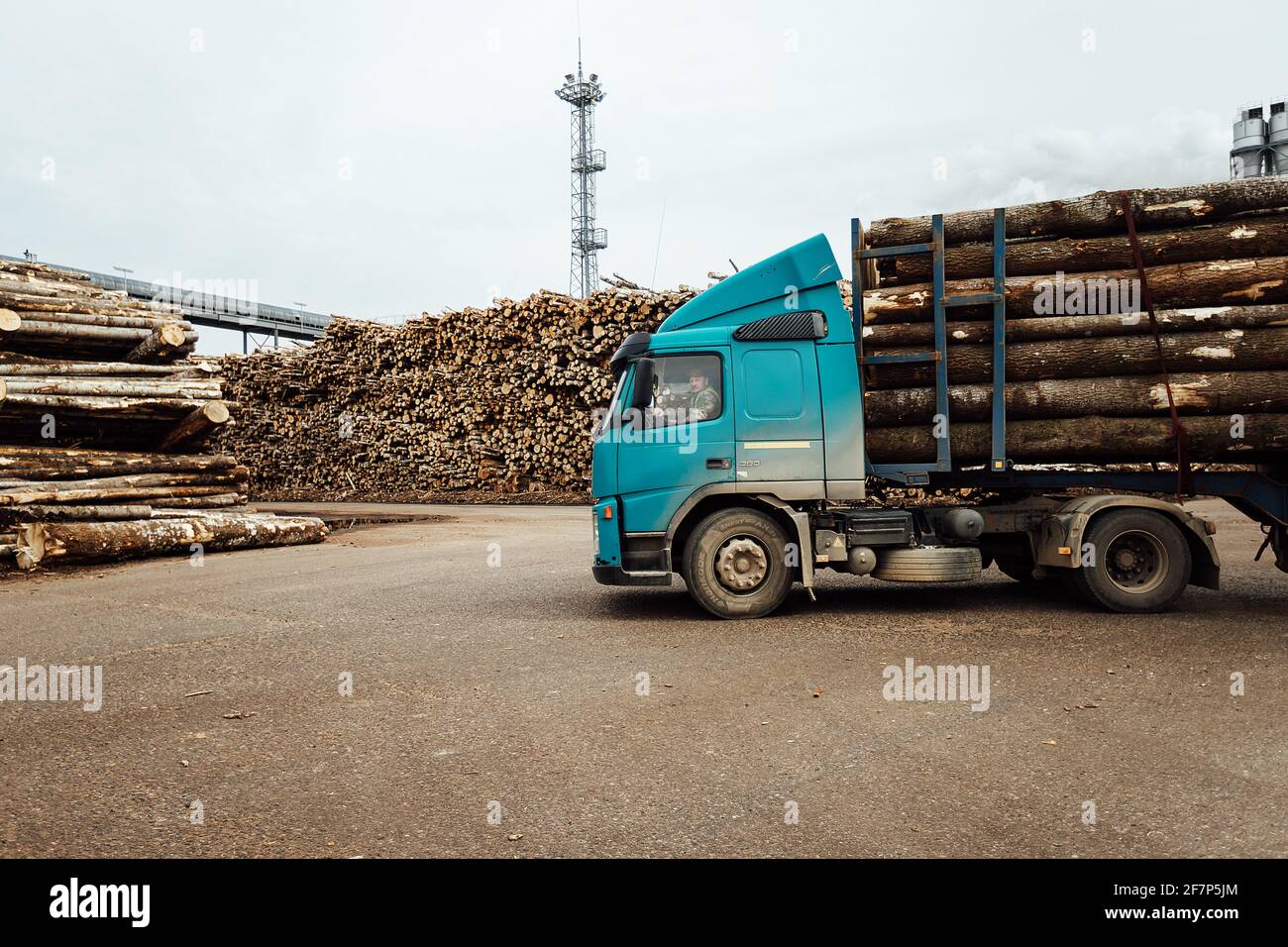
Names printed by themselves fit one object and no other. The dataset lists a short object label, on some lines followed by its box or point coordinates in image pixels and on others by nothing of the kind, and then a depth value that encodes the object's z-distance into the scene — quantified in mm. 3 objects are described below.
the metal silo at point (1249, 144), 31094
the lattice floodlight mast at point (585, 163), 46000
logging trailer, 6977
